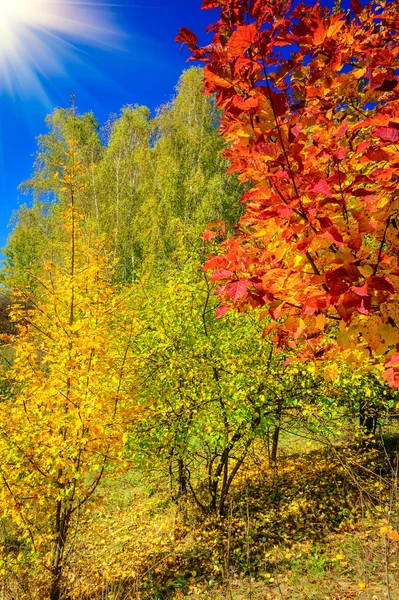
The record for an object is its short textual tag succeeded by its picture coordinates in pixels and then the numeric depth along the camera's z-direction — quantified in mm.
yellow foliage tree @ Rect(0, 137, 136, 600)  3705
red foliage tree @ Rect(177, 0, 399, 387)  1193
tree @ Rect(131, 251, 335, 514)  4660
